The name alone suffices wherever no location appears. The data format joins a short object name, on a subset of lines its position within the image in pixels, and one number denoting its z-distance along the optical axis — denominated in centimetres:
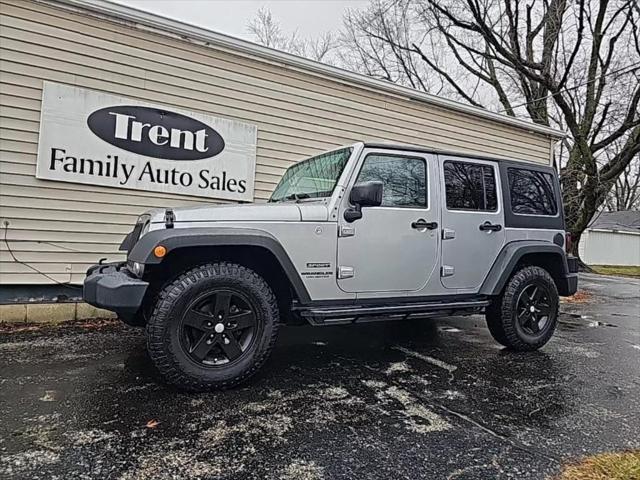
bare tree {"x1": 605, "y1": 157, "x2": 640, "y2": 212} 4125
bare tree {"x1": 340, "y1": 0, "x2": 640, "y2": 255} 1464
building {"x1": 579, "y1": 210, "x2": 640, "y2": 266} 2436
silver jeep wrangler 282
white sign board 478
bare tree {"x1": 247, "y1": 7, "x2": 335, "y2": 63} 1930
